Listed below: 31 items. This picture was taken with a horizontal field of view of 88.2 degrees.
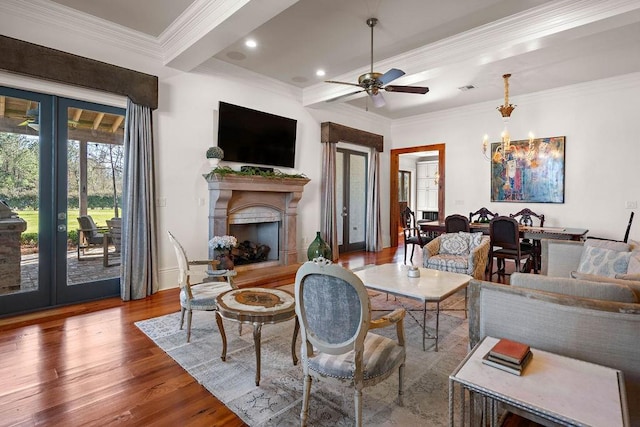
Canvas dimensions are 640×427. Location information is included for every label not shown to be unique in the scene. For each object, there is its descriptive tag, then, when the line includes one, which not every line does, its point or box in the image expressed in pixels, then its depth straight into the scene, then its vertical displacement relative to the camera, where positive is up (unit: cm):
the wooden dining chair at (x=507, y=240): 474 -44
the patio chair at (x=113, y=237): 410 -36
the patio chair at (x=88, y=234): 389 -32
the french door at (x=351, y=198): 741 +26
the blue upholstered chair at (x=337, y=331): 165 -64
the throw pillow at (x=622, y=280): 173 -40
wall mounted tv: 508 +120
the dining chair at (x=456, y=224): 523 -22
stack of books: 142 -65
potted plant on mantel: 474 +78
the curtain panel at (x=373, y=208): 781 +4
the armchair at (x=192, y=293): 284 -75
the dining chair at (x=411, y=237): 607 -51
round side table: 224 -70
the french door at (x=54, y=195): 343 +15
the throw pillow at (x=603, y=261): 271 -43
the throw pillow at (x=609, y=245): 286 -30
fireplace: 480 -4
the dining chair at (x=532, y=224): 530 -26
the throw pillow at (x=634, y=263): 242 -40
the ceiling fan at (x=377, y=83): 348 +139
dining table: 480 -32
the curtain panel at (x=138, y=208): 401 -1
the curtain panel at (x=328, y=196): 658 +27
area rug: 194 -119
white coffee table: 280 -69
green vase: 550 -67
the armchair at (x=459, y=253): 408 -59
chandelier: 521 +121
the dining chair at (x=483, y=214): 633 -7
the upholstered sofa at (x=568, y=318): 154 -55
